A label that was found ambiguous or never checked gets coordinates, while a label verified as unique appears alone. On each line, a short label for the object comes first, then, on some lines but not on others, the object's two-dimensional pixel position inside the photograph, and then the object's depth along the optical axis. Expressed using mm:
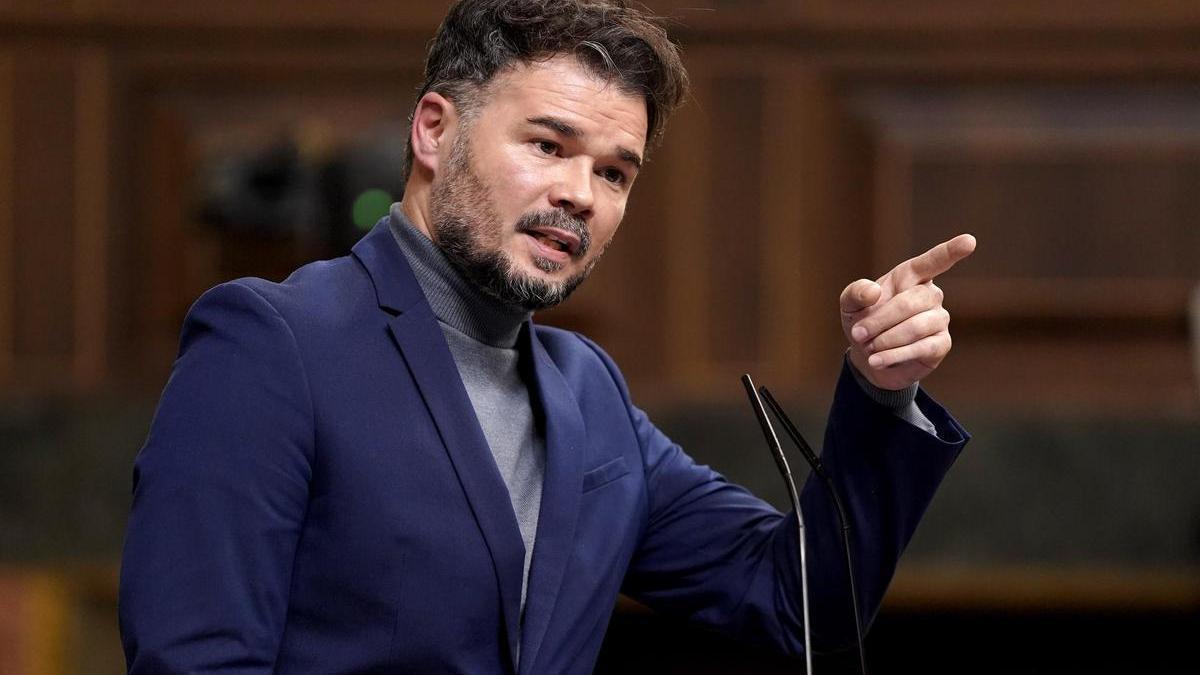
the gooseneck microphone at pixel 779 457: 10417
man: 10347
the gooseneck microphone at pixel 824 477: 10475
